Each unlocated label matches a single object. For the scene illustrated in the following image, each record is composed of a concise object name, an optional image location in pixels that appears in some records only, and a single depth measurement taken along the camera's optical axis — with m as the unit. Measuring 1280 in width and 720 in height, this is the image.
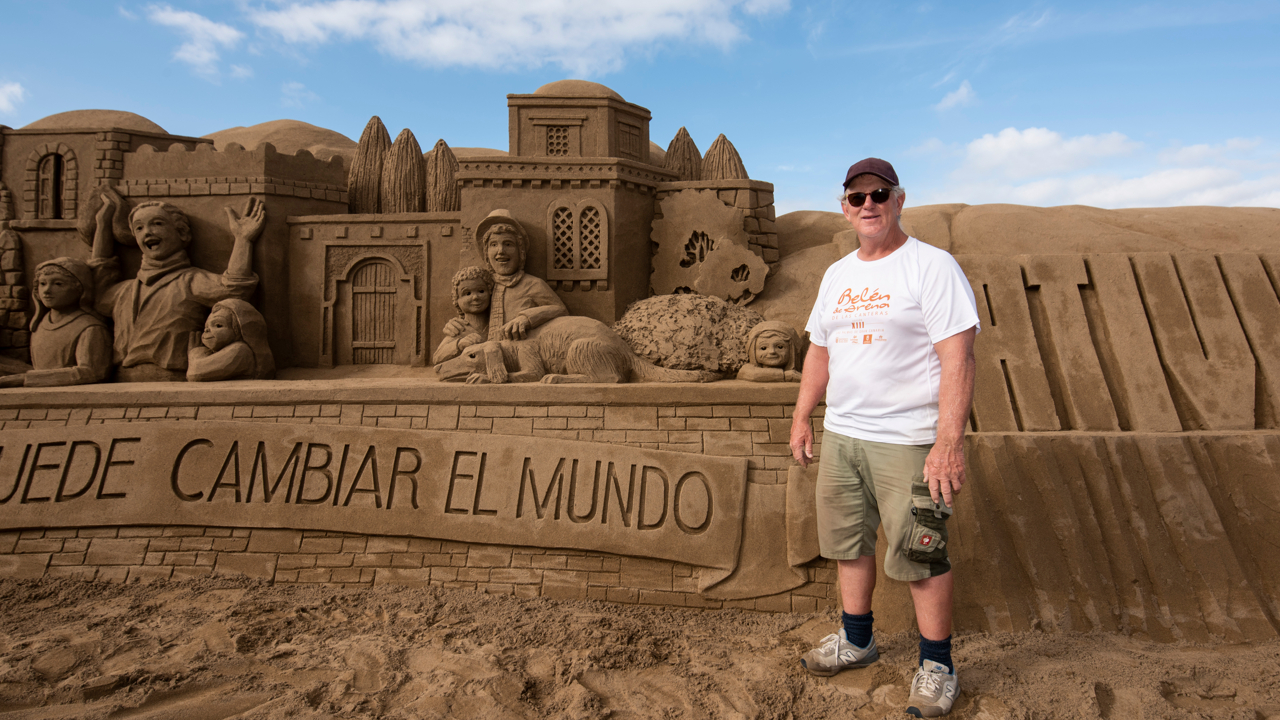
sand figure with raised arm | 5.72
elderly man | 2.38
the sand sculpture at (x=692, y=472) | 3.59
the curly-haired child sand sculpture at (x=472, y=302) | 5.55
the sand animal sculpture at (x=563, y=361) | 4.80
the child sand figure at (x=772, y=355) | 4.76
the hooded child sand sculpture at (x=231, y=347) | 5.50
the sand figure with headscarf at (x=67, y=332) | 5.60
